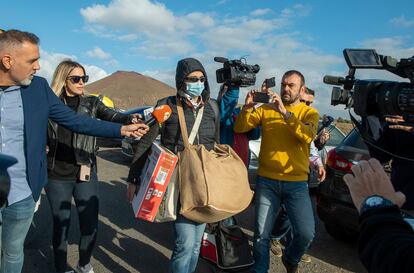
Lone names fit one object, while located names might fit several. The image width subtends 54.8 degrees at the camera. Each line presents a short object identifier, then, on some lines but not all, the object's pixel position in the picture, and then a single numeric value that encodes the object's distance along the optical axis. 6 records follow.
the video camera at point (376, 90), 1.67
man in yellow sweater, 3.52
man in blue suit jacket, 2.60
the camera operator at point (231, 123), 3.74
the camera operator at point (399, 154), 2.58
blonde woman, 3.52
